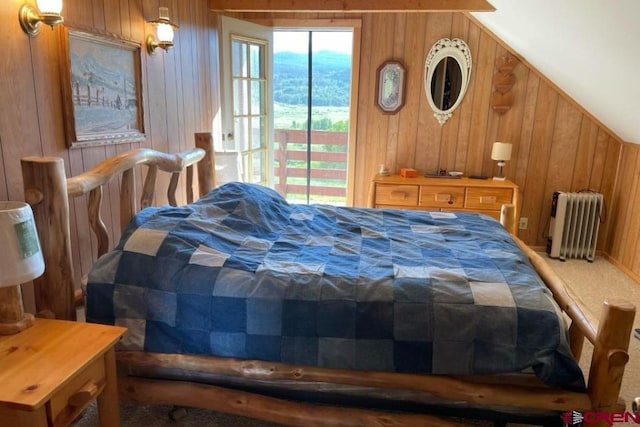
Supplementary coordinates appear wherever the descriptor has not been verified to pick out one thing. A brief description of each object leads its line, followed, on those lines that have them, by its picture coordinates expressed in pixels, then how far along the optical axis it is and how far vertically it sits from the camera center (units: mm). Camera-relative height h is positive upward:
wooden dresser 3730 -563
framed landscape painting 2053 +142
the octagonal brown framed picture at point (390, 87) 4062 +346
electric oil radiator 3904 -814
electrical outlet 4203 -873
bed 1554 -720
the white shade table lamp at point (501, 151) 3846 -195
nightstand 1149 -699
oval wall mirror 3963 +457
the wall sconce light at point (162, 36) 2647 +491
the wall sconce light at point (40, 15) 1748 +393
